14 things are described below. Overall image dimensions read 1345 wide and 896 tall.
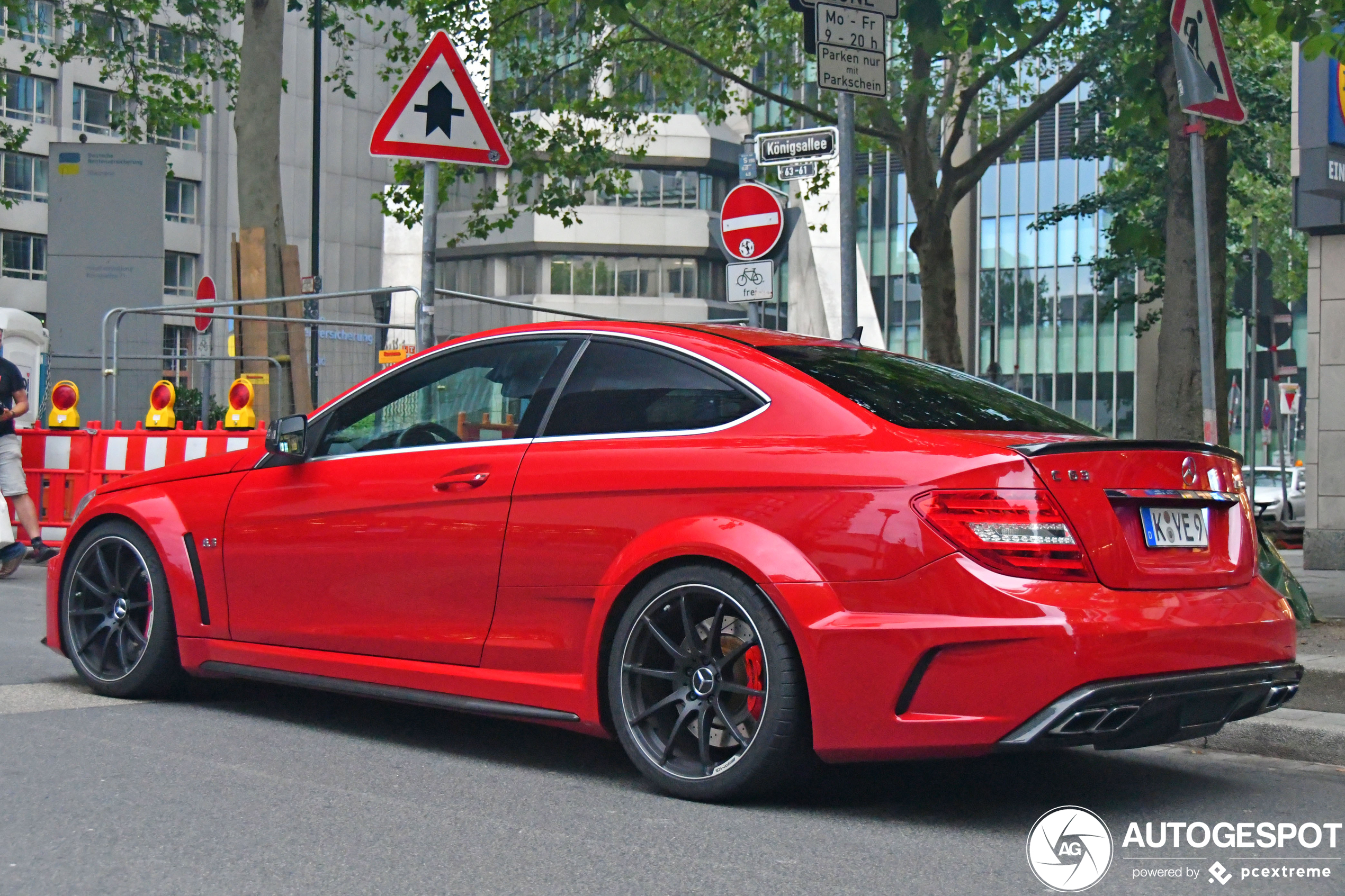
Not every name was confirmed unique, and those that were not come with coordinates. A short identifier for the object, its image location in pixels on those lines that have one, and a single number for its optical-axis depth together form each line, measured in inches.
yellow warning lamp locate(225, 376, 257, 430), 616.4
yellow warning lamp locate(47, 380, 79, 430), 560.7
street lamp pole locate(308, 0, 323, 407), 1020.2
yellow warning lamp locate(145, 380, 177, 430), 609.9
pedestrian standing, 463.5
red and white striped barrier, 500.7
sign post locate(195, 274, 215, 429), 708.0
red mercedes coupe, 164.1
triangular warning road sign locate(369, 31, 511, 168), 321.1
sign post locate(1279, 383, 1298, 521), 1120.2
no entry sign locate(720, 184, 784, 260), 403.9
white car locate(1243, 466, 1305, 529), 1165.1
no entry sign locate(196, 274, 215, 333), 884.0
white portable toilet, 1037.8
